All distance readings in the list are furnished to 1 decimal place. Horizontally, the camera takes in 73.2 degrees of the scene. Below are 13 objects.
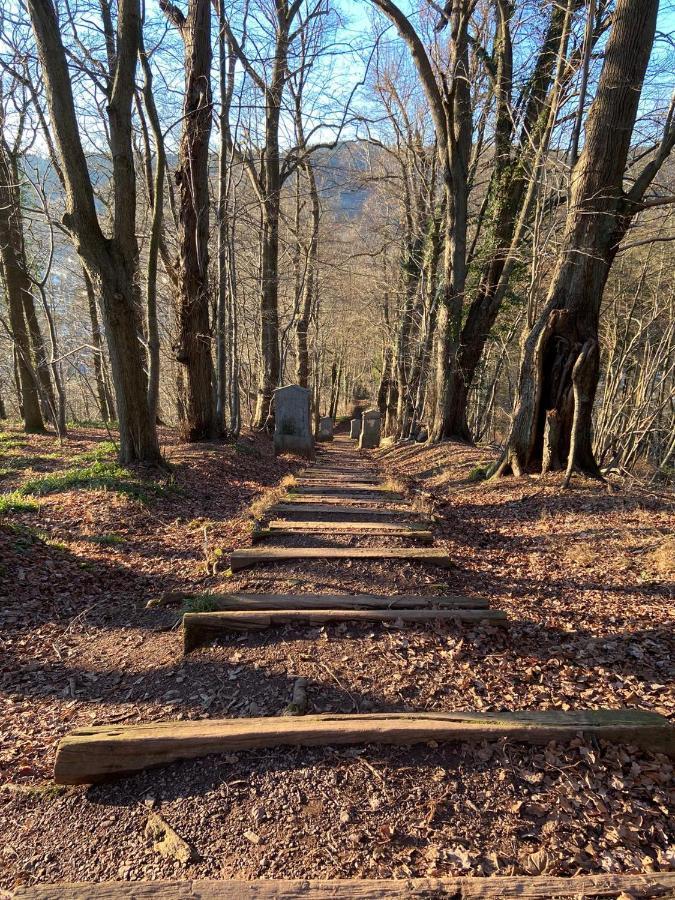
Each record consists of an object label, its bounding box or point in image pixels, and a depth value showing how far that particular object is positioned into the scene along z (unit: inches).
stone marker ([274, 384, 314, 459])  505.4
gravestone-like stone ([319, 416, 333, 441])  1131.3
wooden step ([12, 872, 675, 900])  62.7
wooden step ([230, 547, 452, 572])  171.8
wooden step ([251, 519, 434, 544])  197.8
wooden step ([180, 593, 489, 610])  136.3
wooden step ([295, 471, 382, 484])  358.0
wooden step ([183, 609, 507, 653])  126.0
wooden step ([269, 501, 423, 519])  234.1
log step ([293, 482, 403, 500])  297.4
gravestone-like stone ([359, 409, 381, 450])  865.5
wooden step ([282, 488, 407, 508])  267.1
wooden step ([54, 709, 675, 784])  83.0
